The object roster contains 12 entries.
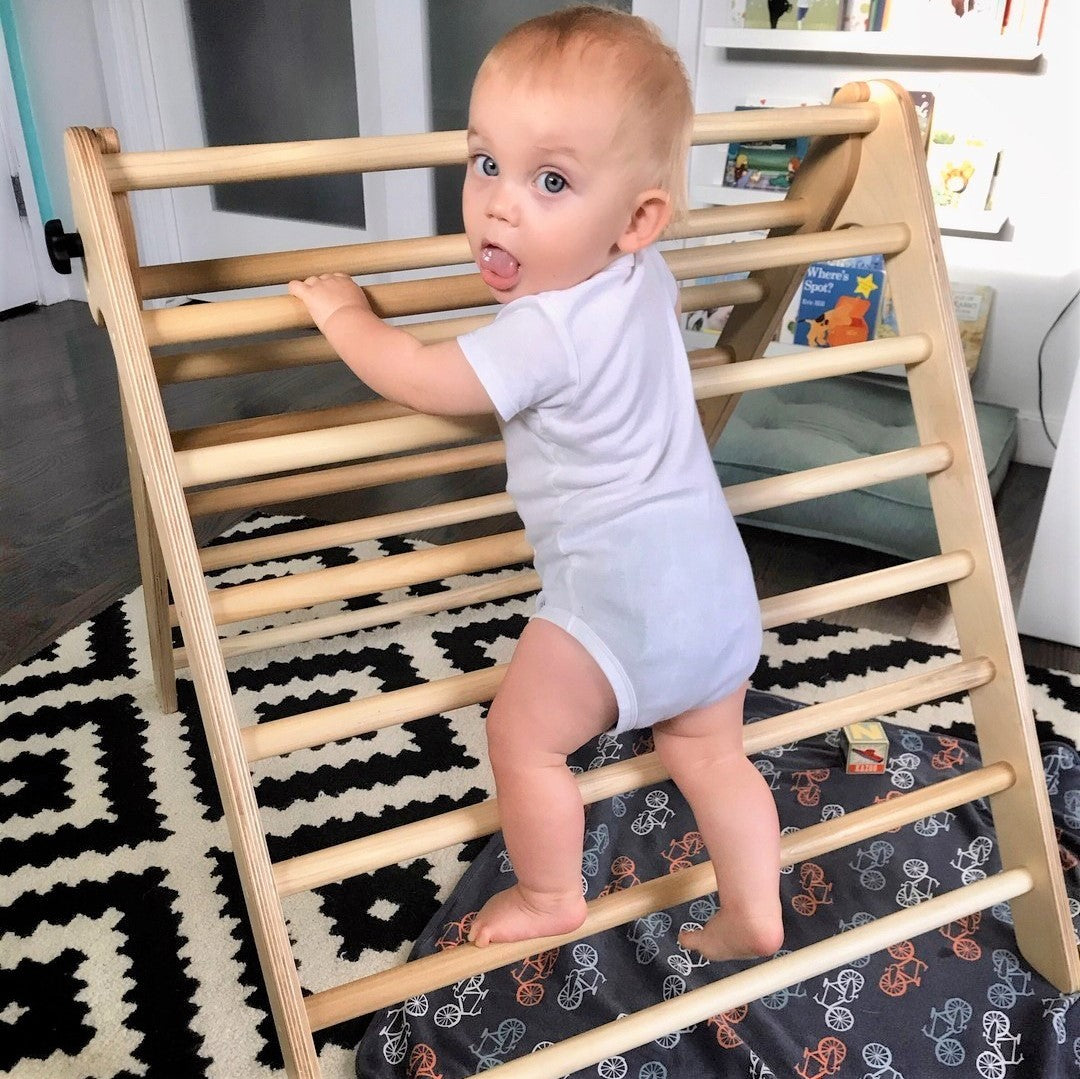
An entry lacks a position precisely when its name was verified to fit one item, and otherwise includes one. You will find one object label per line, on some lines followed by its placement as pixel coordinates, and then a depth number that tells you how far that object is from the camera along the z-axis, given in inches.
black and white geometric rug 48.6
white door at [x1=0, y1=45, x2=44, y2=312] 142.3
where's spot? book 106.2
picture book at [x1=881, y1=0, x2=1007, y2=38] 94.4
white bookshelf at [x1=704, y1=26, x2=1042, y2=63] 93.2
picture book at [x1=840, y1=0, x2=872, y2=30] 99.7
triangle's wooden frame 36.4
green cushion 83.8
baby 33.8
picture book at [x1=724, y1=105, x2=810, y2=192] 107.7
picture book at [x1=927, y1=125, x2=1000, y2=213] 99.6
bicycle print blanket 45.8
